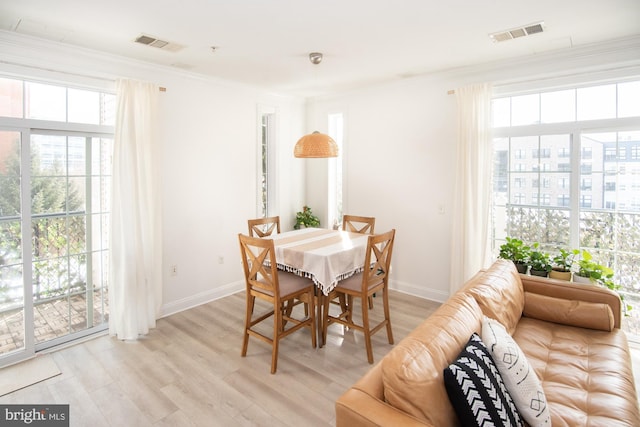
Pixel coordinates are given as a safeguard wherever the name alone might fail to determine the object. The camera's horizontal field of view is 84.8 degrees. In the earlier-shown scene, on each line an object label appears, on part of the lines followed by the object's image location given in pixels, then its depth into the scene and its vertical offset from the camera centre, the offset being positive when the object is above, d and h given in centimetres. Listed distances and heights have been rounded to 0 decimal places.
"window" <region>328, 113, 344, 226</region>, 520 +36
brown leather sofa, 128 -75
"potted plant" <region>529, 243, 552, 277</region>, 323 -58
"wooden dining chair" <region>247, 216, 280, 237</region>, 388 -28
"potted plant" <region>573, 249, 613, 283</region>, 299 -60
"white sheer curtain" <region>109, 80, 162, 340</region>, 330 -10
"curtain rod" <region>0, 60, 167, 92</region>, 280 +112
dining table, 287 -48
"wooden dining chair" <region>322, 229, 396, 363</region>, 288 -72
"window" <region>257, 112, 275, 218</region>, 499 +53
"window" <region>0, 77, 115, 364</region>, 287 -9
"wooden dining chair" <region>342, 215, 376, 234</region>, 417 -24
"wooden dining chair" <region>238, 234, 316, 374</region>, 274 -73
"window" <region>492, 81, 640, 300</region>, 318 +30
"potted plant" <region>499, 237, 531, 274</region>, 337 -50
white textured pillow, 148 -78
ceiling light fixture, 327 +52
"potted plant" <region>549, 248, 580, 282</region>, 313 -59
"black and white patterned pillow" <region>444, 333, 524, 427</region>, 129 -74
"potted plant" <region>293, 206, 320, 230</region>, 515 -27
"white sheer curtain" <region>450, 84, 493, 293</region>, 370 +26
